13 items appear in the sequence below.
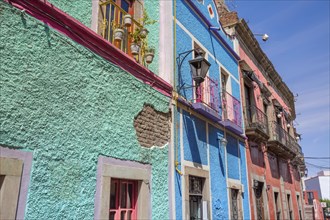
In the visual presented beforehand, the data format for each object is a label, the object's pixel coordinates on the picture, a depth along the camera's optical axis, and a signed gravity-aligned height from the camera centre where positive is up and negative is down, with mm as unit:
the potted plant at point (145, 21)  5763 +3836
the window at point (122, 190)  4211 +390
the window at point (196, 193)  6344 +503
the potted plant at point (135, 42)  5496 +3115
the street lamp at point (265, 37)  13242 +7267
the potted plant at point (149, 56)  5887 +2902
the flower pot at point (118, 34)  5160 +2879
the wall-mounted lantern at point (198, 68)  6755 +3103
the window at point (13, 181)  3020 +339
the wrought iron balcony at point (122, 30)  5328 +3219
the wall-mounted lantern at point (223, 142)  8289 +1898
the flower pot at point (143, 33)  5758 +3236
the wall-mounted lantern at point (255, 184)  10344 +1055
